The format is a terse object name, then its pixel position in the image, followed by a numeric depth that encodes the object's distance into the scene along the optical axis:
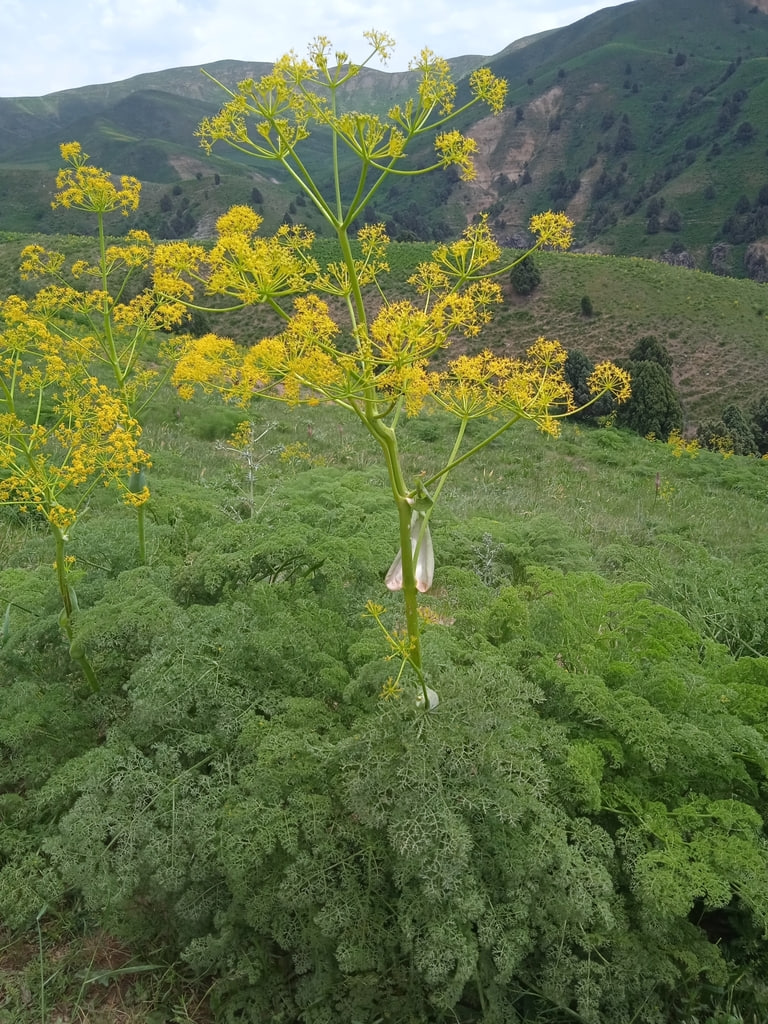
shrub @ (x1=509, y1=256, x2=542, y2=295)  46.53
